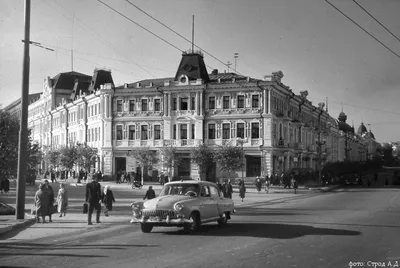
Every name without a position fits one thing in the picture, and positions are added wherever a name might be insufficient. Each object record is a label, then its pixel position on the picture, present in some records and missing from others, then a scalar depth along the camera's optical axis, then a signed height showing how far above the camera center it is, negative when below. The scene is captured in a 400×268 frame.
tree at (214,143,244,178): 54.50 +1.96
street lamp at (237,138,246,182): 59.64 +4.06
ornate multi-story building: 59.88 +6.78
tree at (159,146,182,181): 59.12 +2.11
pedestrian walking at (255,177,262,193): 45.38 -0.63
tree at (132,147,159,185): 59.69 +2.14
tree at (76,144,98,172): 62.53 +2.32
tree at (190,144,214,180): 56.81 +2.16
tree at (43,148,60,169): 69.56 +2.46
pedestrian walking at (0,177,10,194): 34.99 -0.69
